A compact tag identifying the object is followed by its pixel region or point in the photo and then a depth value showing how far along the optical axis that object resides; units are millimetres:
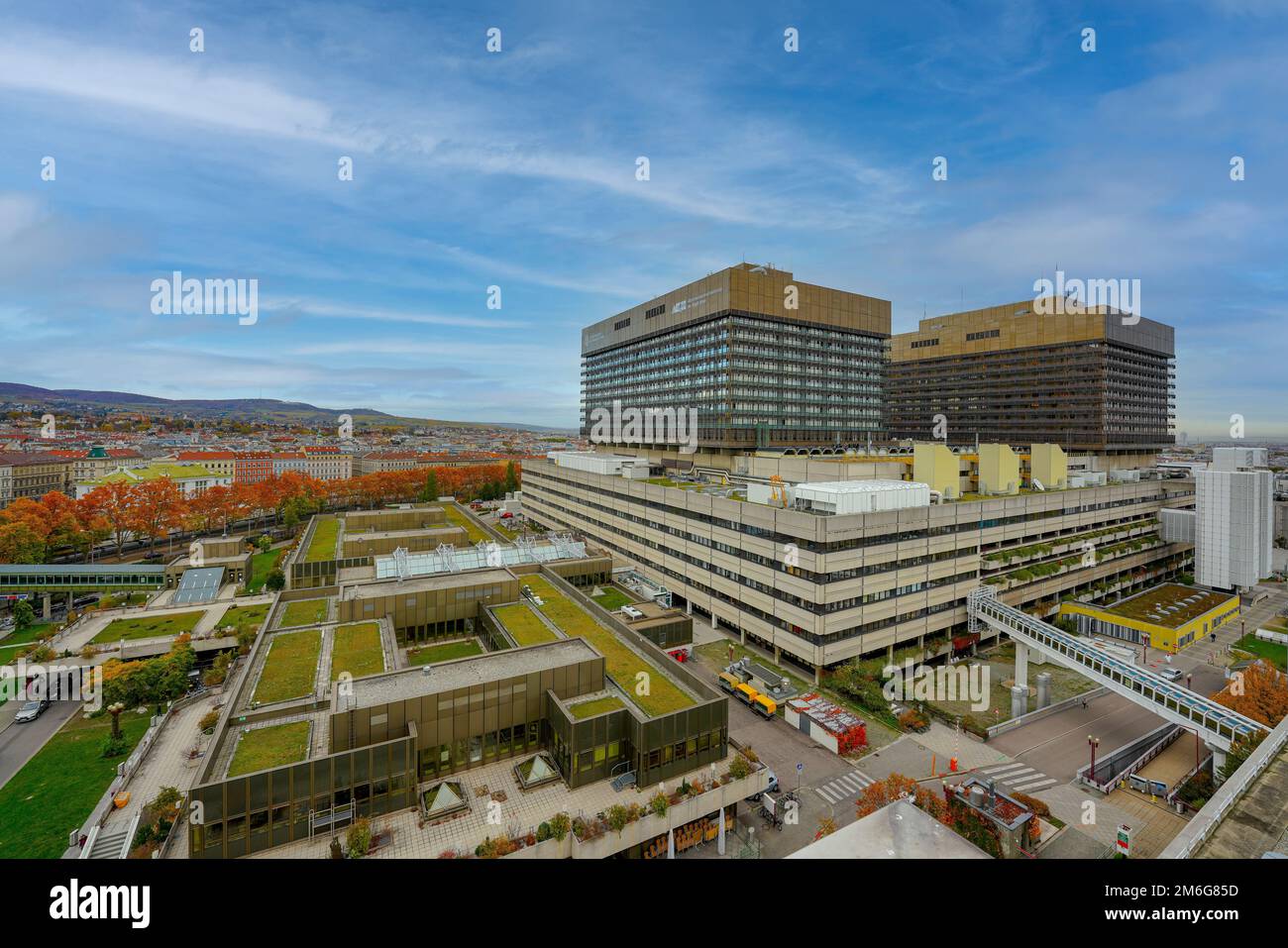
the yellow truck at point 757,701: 36938
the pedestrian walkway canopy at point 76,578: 61500
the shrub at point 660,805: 23859
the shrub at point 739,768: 26531
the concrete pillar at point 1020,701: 37531
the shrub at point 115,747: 34781
